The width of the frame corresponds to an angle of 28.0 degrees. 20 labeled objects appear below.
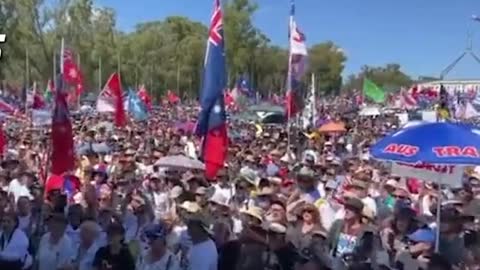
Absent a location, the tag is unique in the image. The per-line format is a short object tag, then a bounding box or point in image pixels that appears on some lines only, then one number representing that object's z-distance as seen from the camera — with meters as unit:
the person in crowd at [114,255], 8.00
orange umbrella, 28.80
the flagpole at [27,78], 50.89
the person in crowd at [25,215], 9.56
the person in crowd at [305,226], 8.45
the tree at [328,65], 102.56
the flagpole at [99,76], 61.91
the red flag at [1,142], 13.75
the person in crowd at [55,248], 8.39
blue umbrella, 7.76
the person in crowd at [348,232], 8.19
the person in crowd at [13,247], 8.24
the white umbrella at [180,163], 14.89
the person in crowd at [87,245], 8.26
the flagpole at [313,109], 30.83
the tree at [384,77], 114.06
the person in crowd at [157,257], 7.79
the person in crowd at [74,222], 8.67
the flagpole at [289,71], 17.59
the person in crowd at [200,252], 7.83
